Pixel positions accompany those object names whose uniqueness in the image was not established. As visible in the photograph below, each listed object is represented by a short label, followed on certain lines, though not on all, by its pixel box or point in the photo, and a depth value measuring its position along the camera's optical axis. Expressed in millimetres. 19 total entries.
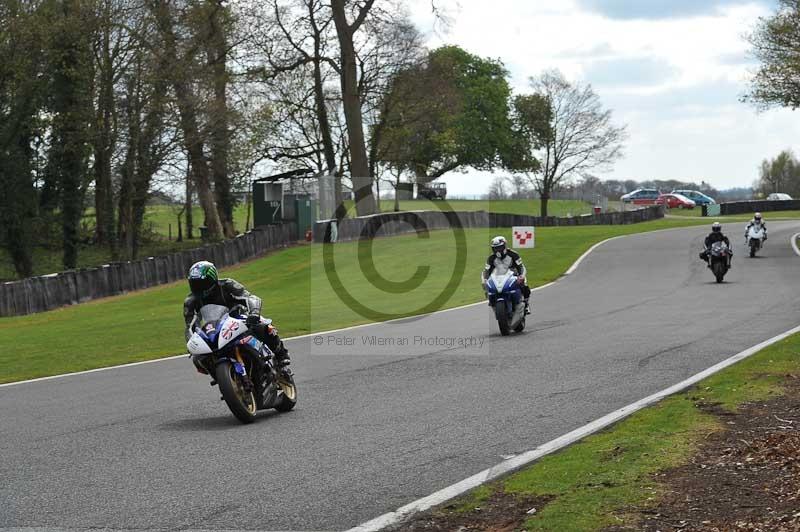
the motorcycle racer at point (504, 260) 19203
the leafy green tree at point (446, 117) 59906
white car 83238
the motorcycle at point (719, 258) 30109
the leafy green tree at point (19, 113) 42000
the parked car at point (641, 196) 91312
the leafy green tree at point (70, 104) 43594
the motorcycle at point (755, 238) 38750
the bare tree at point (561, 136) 92438
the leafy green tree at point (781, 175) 110062
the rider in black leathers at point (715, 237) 30159
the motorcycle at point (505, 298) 18797
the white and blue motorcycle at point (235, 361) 10492
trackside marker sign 40562
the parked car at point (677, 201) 86250
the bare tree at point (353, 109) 50938
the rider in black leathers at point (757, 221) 38469
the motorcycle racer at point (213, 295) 10719
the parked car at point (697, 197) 89750
